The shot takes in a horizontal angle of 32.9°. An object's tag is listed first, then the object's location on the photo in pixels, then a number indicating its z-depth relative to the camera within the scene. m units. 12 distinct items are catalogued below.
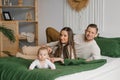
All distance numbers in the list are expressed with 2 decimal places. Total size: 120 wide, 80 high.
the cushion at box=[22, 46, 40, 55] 2.48
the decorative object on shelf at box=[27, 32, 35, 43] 3.68
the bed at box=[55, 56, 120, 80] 1.79
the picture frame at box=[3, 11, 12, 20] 3.69
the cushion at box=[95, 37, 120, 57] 2.54
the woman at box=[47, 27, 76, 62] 2.27
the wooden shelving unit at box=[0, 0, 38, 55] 3.65
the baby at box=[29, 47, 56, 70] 1.92
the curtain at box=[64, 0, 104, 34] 3.00
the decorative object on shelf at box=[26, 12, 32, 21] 3.74
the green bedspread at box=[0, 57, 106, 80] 1.69
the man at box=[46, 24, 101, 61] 2.32
